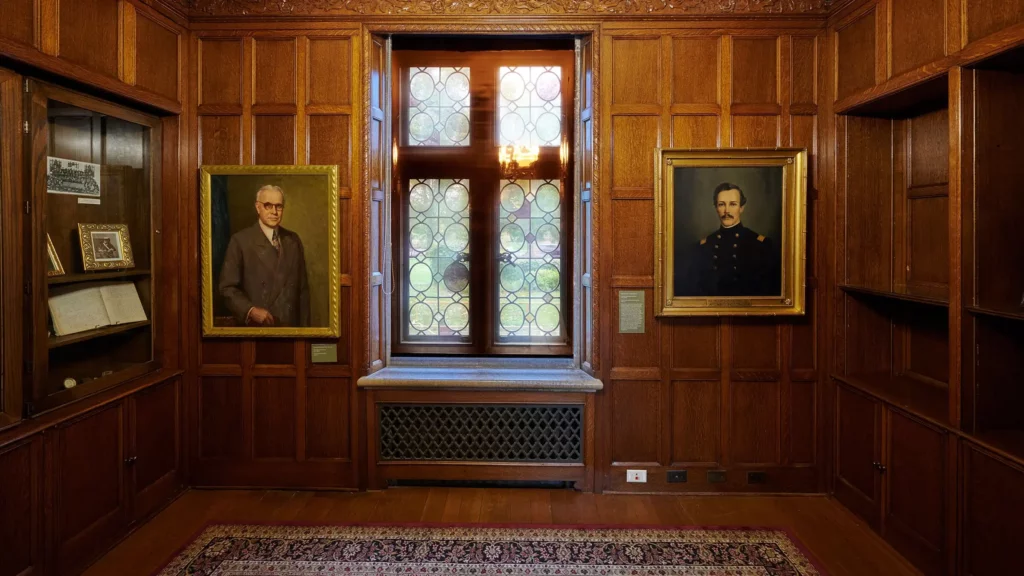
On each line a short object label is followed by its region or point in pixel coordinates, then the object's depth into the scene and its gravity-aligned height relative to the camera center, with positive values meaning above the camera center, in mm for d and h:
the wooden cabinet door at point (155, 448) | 3184 -929
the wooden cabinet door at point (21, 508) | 2381 -925
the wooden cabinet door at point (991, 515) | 2273 -931
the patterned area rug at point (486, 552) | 2787 -1329
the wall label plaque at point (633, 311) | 3625 -167
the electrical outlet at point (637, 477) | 3619 -1181
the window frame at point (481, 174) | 4031 +756
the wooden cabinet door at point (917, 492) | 2670 -998
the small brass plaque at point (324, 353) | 3652 -425
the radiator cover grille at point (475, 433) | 3672 -926
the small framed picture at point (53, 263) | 2715 +100
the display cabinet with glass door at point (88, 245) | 2578 +199
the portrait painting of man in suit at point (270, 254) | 3578 +184
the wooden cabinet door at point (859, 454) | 3152 -956
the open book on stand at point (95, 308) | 2801 -121
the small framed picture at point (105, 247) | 2932 +192
